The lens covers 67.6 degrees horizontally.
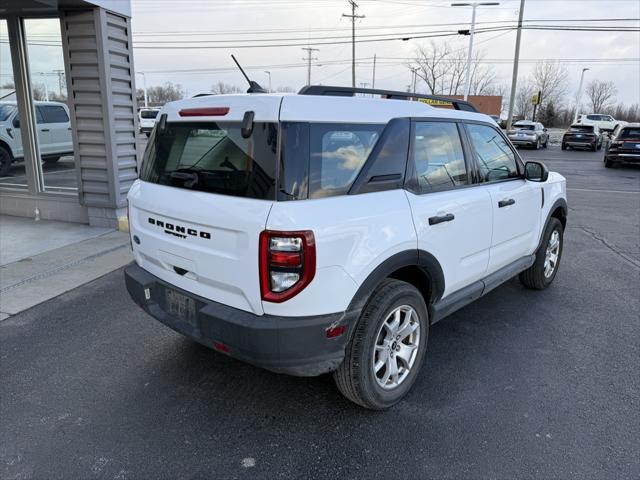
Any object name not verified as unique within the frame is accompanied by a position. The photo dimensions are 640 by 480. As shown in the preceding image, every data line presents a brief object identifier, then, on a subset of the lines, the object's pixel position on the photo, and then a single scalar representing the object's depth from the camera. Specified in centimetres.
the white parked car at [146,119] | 3051
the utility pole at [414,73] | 5738
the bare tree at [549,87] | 6588
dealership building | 669
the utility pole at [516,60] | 2916
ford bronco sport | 240
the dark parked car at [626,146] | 1794
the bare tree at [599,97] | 7975
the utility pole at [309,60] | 6794
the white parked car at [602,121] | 3827
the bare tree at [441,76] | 5876
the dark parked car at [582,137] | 2758
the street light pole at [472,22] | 2769
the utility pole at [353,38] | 4569
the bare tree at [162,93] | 8281
